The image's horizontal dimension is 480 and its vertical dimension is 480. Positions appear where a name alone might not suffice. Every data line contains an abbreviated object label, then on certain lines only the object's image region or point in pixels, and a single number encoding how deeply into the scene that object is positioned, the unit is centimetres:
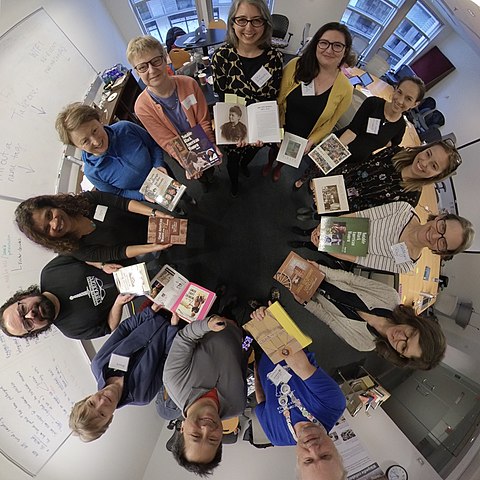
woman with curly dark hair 200
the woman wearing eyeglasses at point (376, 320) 201
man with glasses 209
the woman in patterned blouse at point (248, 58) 223
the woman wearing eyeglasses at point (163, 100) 219
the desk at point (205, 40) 419
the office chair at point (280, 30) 429
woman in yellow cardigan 229
